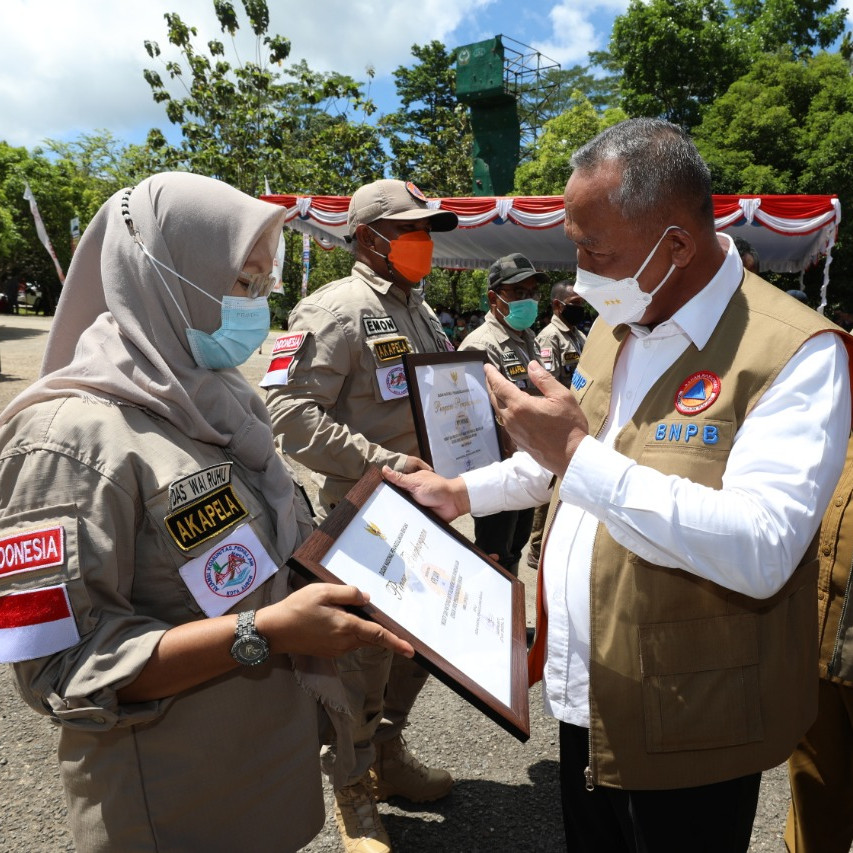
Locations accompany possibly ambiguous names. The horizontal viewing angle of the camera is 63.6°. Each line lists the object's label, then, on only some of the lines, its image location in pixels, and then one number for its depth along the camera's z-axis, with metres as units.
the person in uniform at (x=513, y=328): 4.32
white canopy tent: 9.95
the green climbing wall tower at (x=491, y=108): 29.55
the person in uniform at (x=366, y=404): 2.62
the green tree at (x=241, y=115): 23.19
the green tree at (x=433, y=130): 28.95
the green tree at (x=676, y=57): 21.30
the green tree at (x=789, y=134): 18.03
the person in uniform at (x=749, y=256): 4.16
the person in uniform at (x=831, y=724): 2.02
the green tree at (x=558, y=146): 22.06
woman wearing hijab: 1.28
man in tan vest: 1.35
